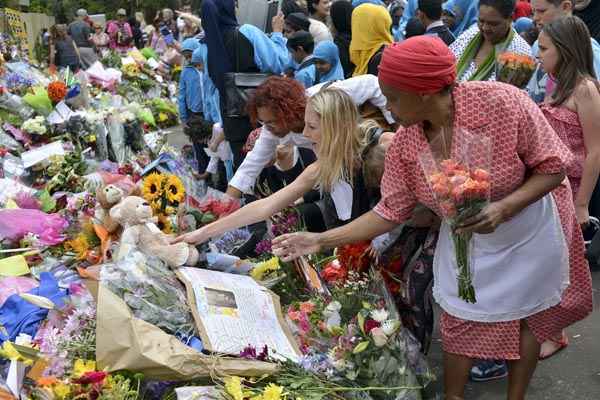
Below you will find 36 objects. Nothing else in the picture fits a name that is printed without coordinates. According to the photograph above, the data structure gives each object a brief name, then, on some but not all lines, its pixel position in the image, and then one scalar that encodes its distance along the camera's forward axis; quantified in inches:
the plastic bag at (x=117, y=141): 229.6
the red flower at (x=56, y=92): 252.2
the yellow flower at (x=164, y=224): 145.9
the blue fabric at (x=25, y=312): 112.0
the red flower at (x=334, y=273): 124.8
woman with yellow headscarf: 184.1
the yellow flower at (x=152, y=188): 148.6
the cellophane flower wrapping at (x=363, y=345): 102.0
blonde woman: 124.8
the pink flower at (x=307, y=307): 118.5
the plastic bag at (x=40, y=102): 252.1
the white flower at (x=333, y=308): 112.6
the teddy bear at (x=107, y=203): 139.4
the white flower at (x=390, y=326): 102.0
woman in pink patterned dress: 91.2
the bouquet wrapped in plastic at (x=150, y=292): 105.2
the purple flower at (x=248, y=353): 103.1
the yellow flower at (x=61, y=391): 93.4
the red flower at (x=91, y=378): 92.2
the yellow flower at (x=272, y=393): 93.5
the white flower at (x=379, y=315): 104.0
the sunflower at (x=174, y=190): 149.3
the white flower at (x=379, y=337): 101.2
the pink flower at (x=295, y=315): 117.8
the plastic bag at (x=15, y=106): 256.5
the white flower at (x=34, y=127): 238.1
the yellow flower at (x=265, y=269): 135.6
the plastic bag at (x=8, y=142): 229.8
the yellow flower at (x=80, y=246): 141.9
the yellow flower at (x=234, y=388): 93.9
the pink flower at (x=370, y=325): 104.0
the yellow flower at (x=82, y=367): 96.3
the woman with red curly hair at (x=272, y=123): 154.6
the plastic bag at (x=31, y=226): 153.4
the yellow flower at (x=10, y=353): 98.1
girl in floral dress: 132.5
